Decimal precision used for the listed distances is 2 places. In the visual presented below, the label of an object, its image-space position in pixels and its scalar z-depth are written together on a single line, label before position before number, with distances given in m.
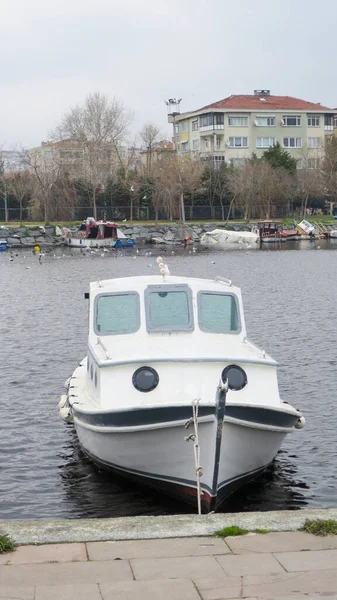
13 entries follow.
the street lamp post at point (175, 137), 112.06
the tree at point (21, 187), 112.57
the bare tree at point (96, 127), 128.16
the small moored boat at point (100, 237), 94.44
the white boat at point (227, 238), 97.12
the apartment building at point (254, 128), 130.00
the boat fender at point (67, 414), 17.05
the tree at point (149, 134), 136.88
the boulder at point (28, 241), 101.28
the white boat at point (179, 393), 13.22
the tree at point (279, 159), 119.88
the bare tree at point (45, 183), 109.06
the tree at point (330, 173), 117.88
